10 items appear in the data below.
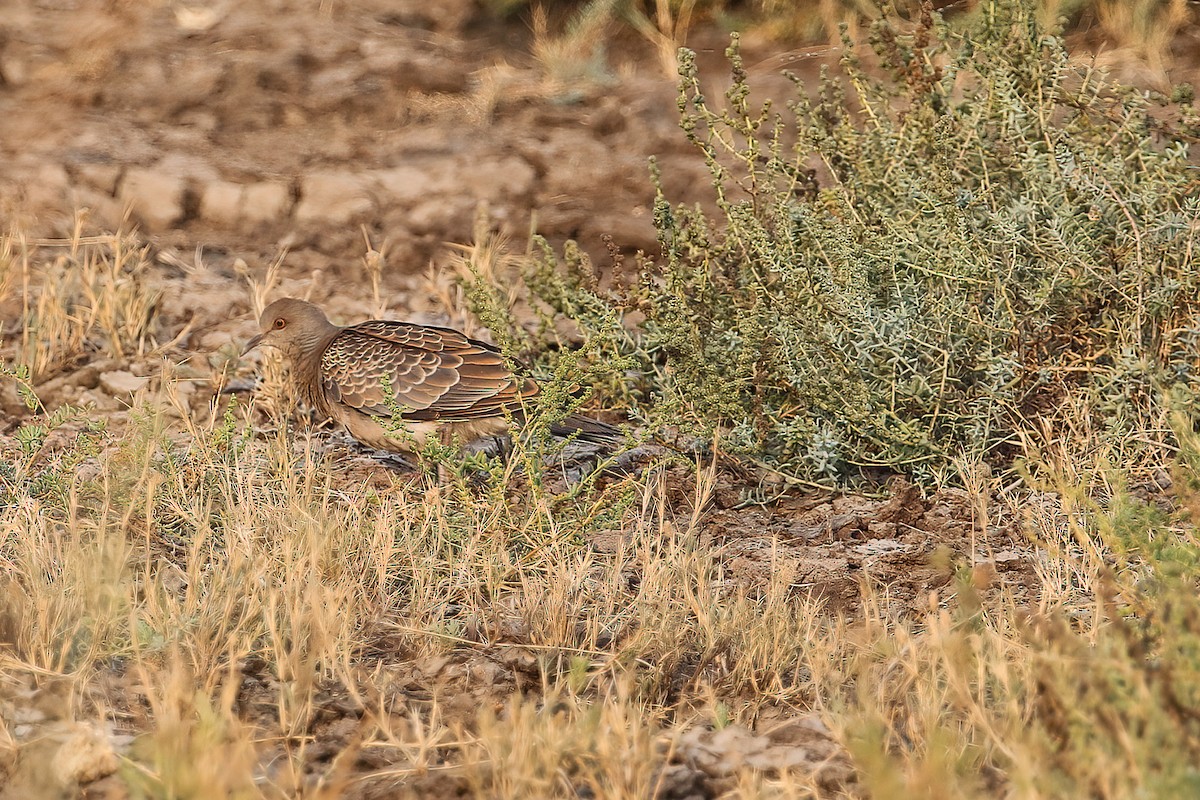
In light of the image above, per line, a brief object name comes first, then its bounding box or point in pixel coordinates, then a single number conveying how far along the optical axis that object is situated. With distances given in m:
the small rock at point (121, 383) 11.95
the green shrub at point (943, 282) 9.56
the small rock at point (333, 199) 14.92
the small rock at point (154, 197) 14.74
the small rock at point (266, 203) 14.98
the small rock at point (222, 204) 14.95
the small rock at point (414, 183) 15.18
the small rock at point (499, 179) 15.26
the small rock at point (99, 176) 14.88
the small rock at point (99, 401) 11.83
